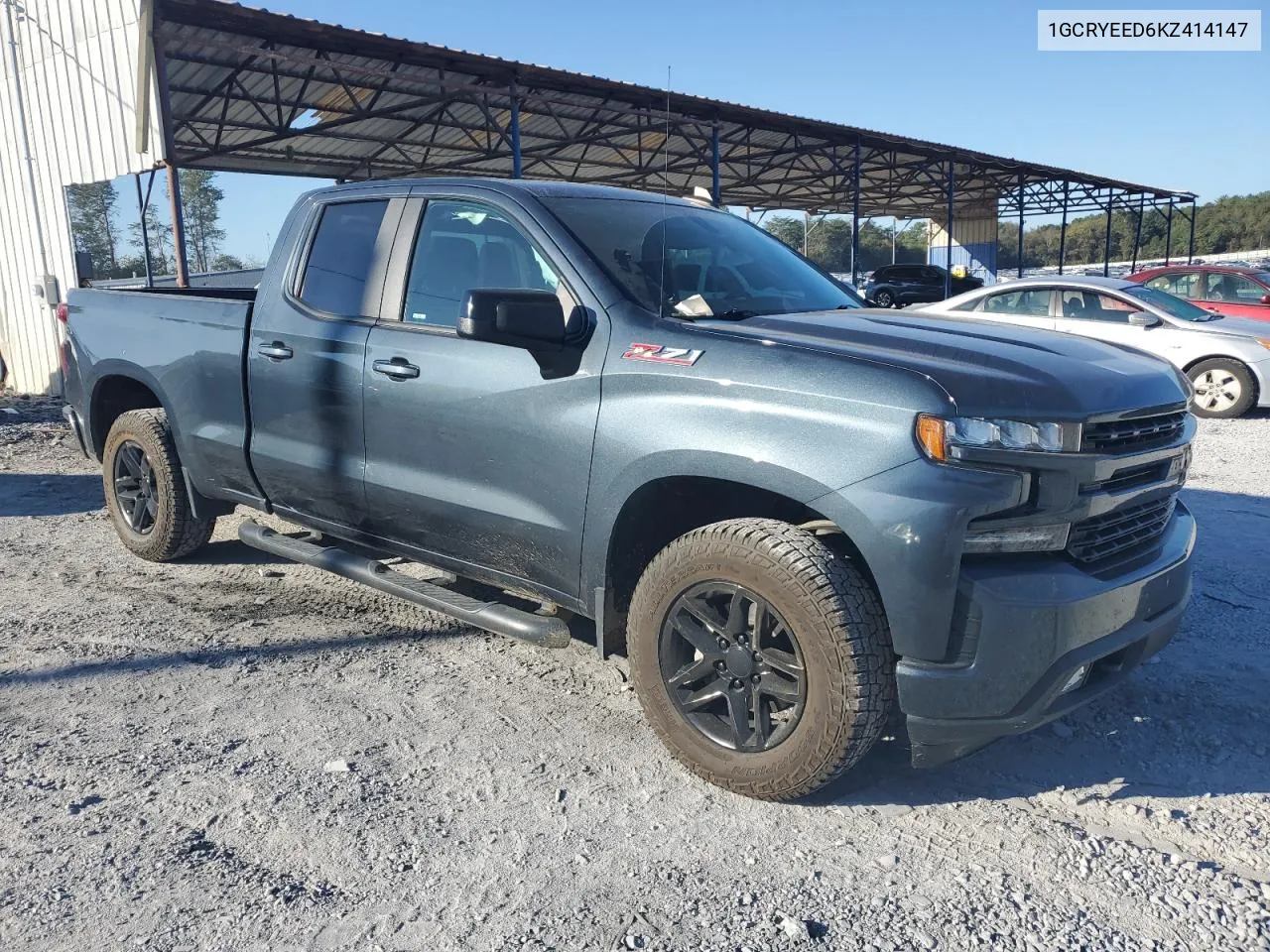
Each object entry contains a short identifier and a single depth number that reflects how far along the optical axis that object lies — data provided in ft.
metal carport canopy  40.14
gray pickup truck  8.54
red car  40.73
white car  34.01
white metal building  37.29
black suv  96.22
